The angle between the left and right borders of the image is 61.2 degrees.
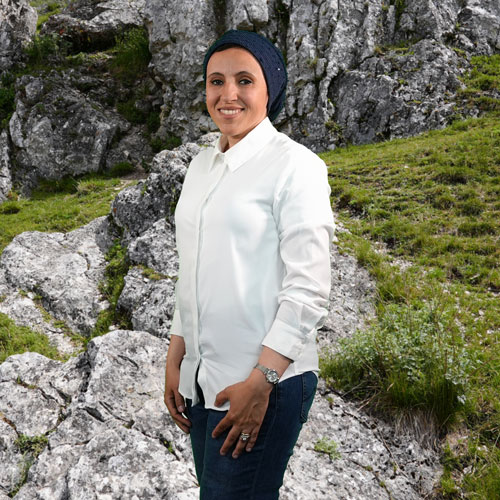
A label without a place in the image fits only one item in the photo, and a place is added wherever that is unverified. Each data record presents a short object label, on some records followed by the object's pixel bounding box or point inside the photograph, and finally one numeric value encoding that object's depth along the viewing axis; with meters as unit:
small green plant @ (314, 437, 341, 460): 3.40
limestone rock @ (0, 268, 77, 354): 6.85
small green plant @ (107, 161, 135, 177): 19.05
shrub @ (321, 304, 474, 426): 3.63
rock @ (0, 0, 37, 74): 22.39
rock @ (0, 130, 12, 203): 17.98
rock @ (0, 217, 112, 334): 7.29
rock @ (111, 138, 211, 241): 7.76
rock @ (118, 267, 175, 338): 5.48
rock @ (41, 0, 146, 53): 23.72
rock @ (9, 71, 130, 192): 18.84
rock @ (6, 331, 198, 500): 3.07
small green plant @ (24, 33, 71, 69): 22.14
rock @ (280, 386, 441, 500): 3.14
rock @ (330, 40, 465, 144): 16.09
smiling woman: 1.44
